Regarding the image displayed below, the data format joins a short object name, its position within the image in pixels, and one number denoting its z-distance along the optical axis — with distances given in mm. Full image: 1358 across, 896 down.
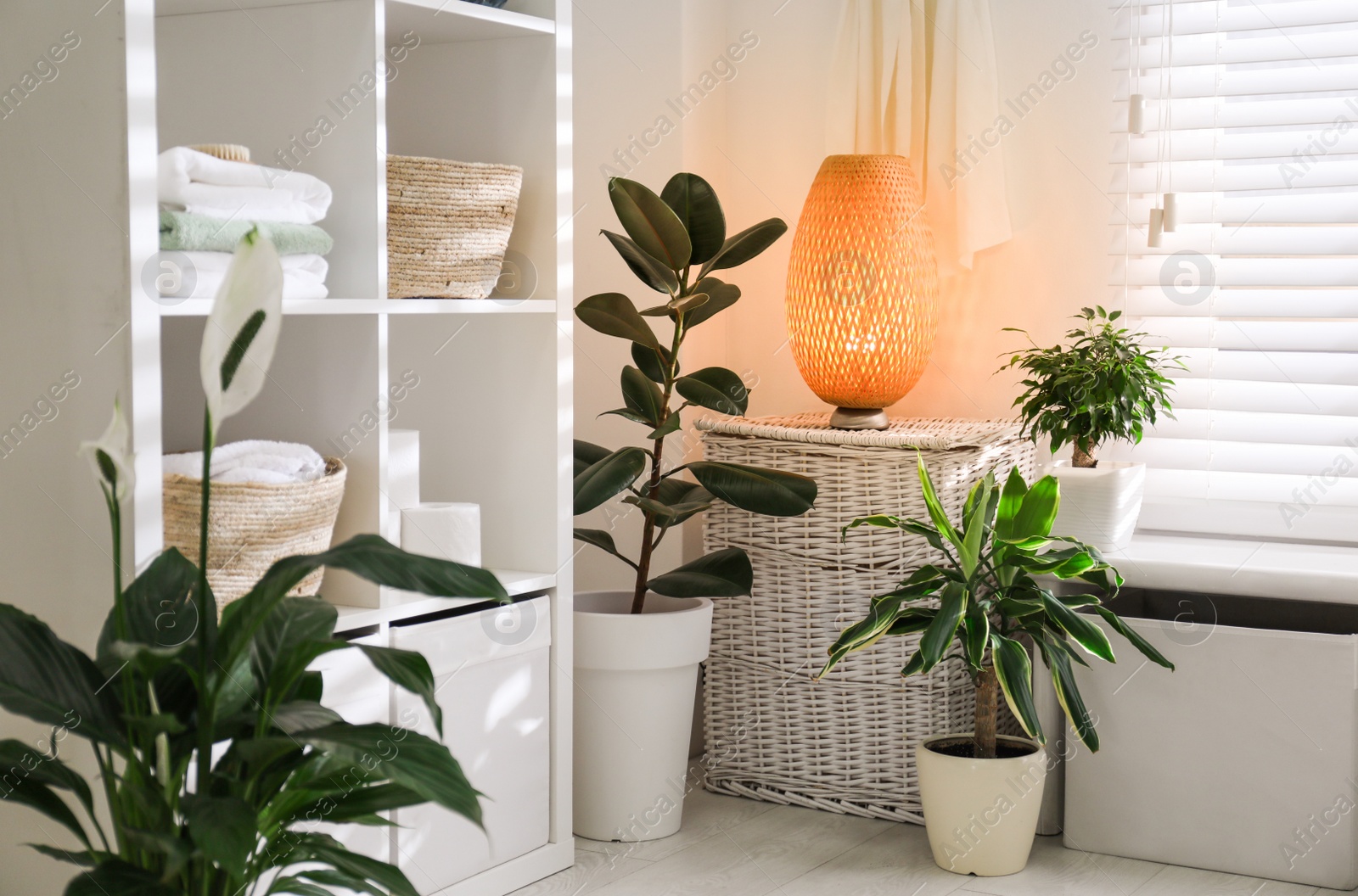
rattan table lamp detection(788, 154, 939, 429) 2568
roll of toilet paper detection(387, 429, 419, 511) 2051
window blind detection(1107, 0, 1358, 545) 2559
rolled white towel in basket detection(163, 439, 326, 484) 1754
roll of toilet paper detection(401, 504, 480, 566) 2076
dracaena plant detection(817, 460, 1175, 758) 2168
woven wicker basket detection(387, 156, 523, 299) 2035
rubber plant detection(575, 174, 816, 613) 2332
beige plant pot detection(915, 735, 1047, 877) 2264
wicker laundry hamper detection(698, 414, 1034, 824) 2500
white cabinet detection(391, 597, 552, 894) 2055
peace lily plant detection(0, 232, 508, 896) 1225
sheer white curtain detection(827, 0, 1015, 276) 2744
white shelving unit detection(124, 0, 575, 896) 1903
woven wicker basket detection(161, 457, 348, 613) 1712
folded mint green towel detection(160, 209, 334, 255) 1641
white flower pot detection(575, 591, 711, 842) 2396
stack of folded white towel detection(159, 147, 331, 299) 1653
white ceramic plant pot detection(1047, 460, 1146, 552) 2418
